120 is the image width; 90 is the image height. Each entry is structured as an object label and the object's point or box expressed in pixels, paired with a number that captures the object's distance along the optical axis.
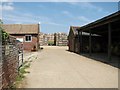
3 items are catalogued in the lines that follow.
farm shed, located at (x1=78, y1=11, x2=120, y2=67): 7.28
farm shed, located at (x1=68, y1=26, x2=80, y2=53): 14.40
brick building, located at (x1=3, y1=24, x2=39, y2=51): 16.41
